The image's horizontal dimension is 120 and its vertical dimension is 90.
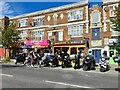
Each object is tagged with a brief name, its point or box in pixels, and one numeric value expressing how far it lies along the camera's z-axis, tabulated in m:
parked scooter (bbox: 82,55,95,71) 9.82
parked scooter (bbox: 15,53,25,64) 14.09
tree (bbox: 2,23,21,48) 19.79
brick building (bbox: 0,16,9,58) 23.70
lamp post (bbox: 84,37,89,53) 16.85
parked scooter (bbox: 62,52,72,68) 11.09
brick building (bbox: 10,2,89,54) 17.57
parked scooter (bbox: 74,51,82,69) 10.69
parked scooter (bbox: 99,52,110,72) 9.42
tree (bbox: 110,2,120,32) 11.89
